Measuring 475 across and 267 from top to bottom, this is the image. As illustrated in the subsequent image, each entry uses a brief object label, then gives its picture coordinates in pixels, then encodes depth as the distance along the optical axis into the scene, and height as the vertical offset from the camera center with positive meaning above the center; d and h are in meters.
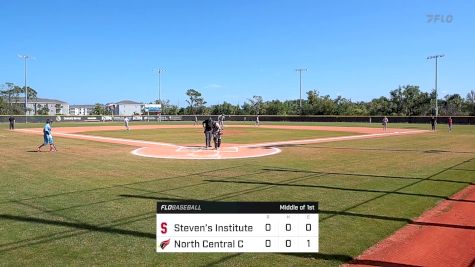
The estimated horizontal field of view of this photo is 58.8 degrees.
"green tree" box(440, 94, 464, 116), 100.91 +3.02
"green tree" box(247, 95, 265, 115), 118.31 +2.95
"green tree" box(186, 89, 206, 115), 145.62 +5.88
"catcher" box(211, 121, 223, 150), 22.94 -0.98
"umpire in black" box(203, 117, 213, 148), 23.75 -0.71
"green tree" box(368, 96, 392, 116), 102.56 +2.03
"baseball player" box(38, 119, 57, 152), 21.92 -1.01
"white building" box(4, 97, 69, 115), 140.88 +4.63
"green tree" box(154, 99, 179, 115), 142.52 +2.44
